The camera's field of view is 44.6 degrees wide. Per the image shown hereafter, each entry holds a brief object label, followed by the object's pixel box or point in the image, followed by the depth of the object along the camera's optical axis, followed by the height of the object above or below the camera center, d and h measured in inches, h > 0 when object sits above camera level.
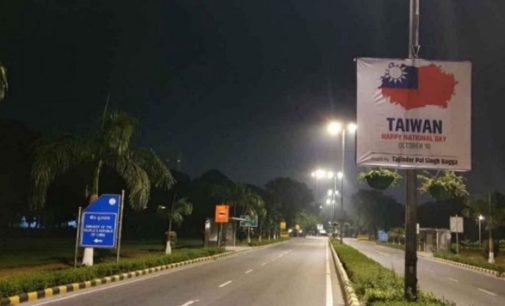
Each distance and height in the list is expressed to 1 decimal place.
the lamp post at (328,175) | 2384.4 +243.4
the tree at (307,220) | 5748.0 +153.8
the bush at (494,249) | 2174.0 -16.7
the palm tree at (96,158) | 1030.4 +116.4
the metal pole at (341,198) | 1786.5 +135.2
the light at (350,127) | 1622.0 +295.1
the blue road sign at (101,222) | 939.3 +6.7
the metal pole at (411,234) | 479.5 +5.5
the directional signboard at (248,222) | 2669.8 +50.9
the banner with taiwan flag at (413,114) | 470.9 +96.7
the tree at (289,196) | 5408.5 +353.8
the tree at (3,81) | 693.2 +159.9
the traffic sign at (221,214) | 2180.1 +64.1
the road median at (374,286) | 478.9 -43.5
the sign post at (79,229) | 921.0 -4.8
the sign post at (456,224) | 2098.9 +63.9
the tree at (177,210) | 1728.6 +56.1
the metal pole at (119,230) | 964.8 -4.4
